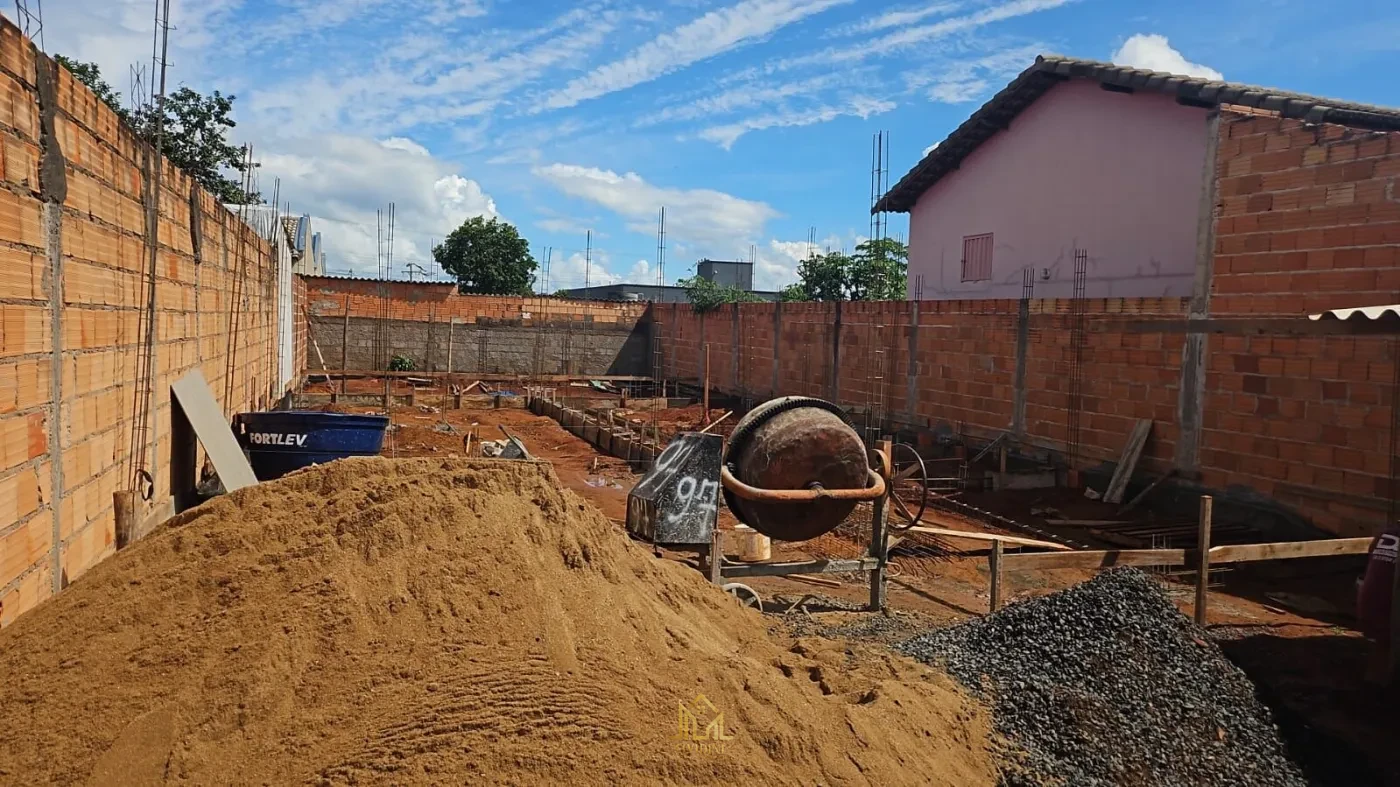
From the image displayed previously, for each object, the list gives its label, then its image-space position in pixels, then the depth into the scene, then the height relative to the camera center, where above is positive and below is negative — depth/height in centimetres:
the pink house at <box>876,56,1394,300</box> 1170 +296
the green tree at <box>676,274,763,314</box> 3453 +240
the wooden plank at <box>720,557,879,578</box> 557 -142
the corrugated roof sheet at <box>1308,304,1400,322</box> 500 +38
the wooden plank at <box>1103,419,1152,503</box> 946 -102
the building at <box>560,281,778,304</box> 4812 +305
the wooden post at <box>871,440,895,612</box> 585 -128
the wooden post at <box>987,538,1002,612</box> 571 -138
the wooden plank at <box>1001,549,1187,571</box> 568 -129
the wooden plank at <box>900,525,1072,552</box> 623 -129
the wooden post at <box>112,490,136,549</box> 418 -94
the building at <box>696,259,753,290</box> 5053 +462
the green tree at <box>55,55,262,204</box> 2042 +466
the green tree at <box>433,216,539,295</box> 3341 +320
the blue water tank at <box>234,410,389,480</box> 658 -83
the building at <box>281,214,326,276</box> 2861 +322
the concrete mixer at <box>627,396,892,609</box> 498 -77
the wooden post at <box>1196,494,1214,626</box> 582 -130
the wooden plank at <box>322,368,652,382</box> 2250 -95
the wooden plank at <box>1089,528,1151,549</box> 808 -164
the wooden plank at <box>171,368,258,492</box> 527 -67
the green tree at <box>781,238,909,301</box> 2883 +279
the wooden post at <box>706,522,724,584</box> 537 -129
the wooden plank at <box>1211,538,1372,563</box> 578 -118
